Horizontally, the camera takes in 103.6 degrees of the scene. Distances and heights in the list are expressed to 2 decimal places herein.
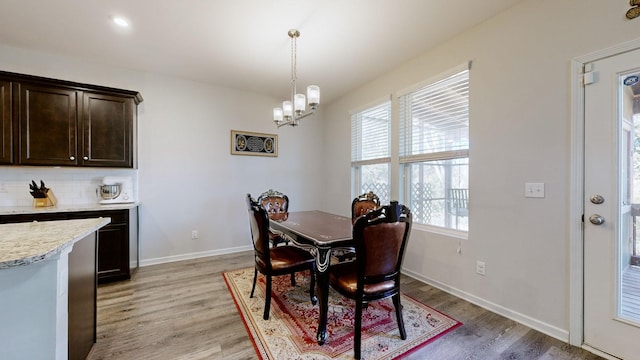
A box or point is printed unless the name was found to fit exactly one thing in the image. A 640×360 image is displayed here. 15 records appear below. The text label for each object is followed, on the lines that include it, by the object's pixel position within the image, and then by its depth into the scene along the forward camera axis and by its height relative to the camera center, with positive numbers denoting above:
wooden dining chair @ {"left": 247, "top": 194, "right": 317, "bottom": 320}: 2.08 -0.71
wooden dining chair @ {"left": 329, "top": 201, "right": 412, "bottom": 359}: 1.63 -0.54
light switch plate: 1.99 -0.09
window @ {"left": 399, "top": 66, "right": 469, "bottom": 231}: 2.61 +0.32
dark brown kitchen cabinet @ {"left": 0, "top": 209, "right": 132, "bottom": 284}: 2.79 -0.77
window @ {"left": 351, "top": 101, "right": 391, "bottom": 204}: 3.56 +0.43
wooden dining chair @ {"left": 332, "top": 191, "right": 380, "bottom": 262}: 2.79 -0.31
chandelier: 2.25 +0.72
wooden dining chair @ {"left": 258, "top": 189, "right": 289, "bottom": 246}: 3.37 -0.35
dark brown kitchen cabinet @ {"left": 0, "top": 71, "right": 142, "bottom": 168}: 2.61 +0.62
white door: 1.63 -0.16
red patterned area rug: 1.74 -1.18
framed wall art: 4.12 +0.60
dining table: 1.79 -0.47
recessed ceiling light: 2.30 +1.47
